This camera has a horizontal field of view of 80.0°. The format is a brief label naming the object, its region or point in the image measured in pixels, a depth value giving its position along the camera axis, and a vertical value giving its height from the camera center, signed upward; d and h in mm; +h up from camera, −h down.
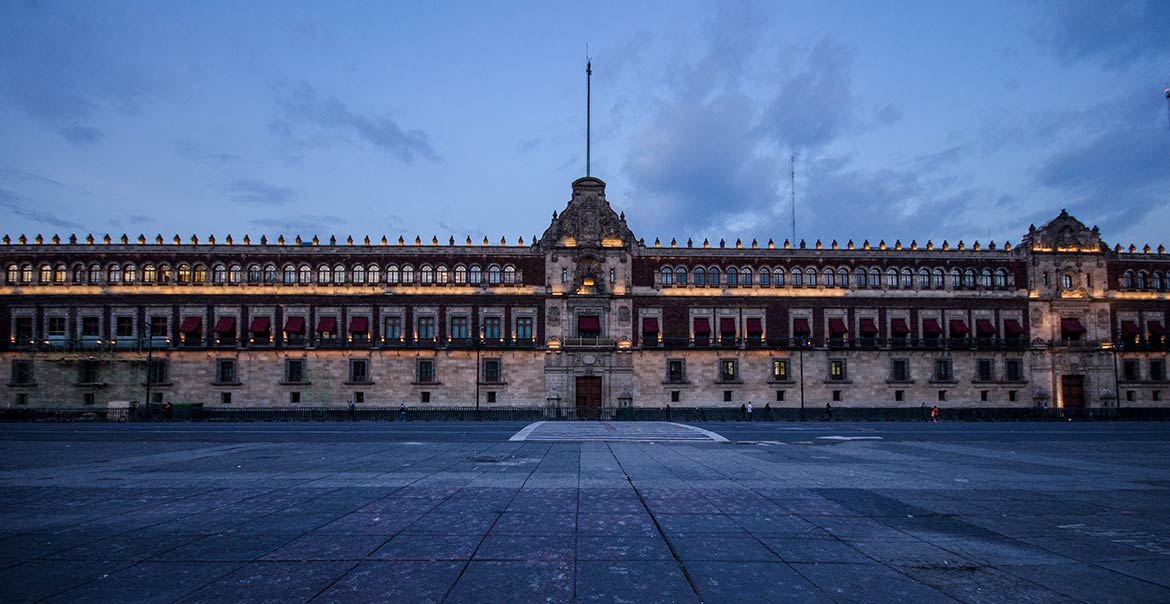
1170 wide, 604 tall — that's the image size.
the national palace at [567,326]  53750 +3021
